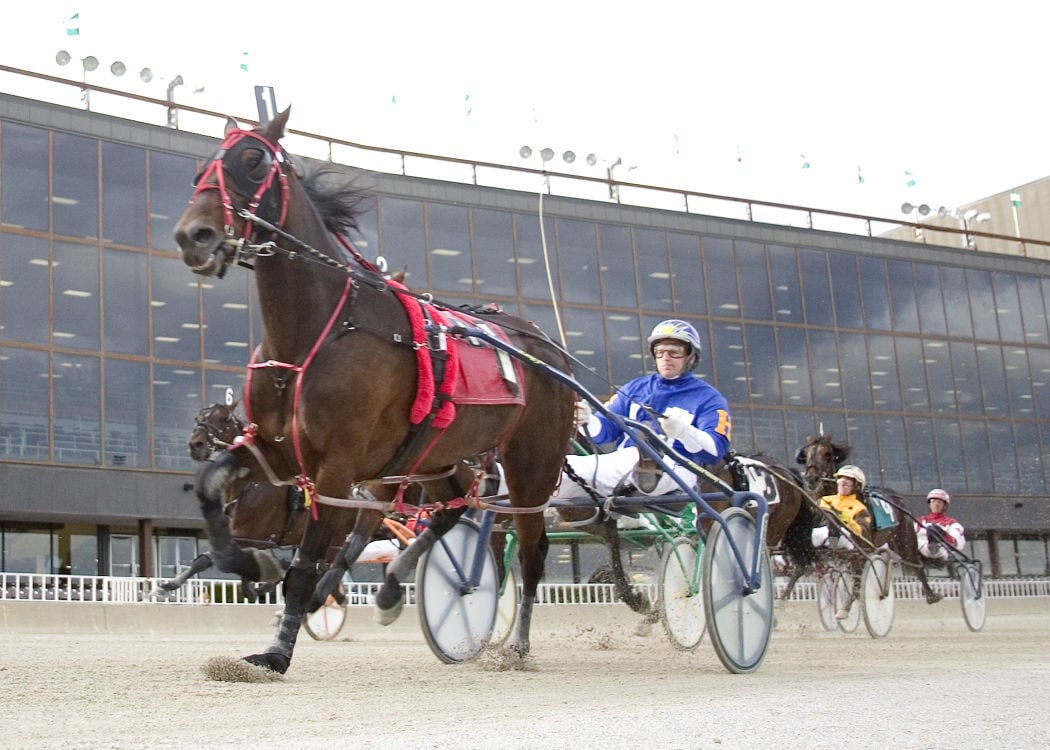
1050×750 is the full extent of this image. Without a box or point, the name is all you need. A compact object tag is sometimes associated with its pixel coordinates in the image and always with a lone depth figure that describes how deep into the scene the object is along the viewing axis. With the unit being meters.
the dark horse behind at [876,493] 14.75
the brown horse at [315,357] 5.59
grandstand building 24.11
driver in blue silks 7.74
